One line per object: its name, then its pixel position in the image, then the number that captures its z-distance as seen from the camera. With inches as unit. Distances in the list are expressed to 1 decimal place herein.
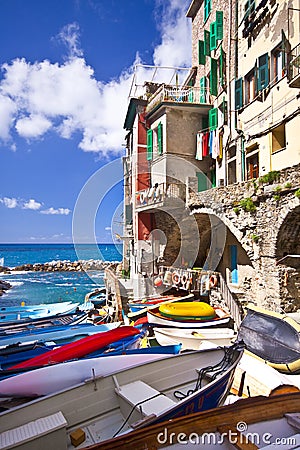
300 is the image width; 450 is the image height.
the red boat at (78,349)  257.4
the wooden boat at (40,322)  531.5
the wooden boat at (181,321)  427.5
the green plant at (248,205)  431.2
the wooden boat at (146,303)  508.6
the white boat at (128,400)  139.1
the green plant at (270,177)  393.9
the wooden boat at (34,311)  679.7
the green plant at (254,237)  421.8
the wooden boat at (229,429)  83.1
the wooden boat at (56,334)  420.3
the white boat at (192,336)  367.6
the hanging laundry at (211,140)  661.9
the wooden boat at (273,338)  254.5
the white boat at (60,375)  162.2
